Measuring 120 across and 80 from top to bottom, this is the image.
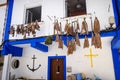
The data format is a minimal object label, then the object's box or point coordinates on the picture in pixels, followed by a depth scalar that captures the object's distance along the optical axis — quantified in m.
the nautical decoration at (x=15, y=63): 5.15
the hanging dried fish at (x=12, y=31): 4.74
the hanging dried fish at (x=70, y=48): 3.69
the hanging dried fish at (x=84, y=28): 3.66
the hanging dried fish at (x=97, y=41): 3.27
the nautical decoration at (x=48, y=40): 3.94
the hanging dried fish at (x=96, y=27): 3.42
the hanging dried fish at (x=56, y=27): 3.98
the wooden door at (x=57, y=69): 4.64
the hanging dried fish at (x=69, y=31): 3.78
